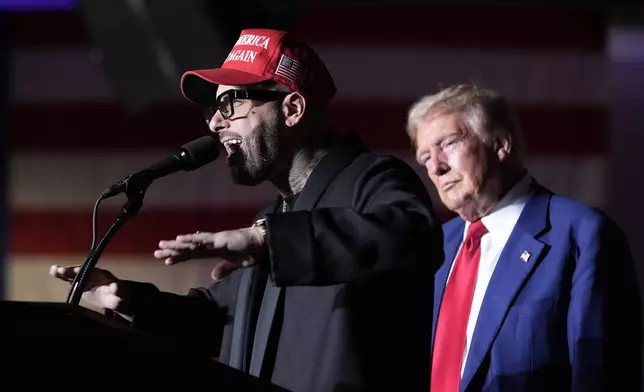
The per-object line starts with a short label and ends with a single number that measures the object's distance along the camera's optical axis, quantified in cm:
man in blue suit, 409
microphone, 349
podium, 313
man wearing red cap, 339
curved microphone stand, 348
